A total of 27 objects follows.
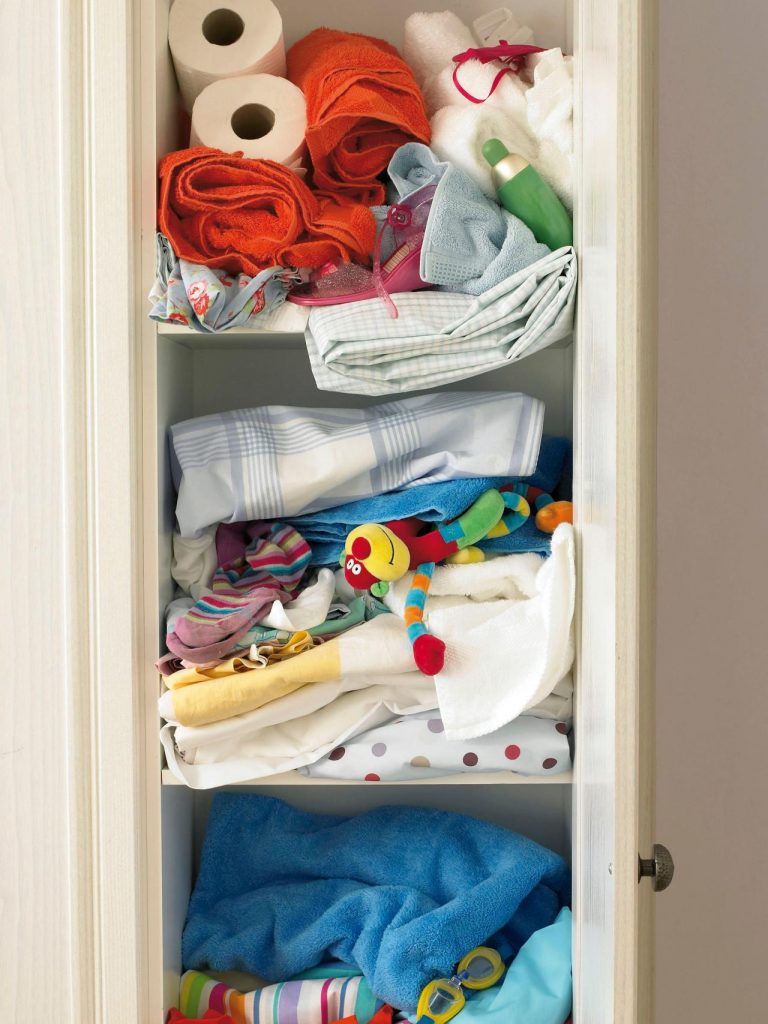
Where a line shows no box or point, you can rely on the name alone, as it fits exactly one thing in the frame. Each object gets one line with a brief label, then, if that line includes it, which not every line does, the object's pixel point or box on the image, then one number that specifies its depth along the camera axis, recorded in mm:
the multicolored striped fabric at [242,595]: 1020
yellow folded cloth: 1007
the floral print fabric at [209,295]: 1002
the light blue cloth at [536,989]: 1045
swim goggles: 1078
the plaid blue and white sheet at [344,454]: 1084
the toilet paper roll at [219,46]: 1090
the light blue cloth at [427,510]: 1078
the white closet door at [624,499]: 764
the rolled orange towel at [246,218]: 1044
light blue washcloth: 1018
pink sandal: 1057
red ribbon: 1097
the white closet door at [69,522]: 989
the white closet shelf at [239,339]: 1050
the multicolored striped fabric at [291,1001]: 1122
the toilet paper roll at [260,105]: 1076
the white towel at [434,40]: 1141
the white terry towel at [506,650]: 993
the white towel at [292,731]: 1040
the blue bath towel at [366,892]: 1107
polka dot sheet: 1050
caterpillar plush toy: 1035
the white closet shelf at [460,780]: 1058
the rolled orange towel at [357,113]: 1050
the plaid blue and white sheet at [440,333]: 1007
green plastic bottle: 1041
